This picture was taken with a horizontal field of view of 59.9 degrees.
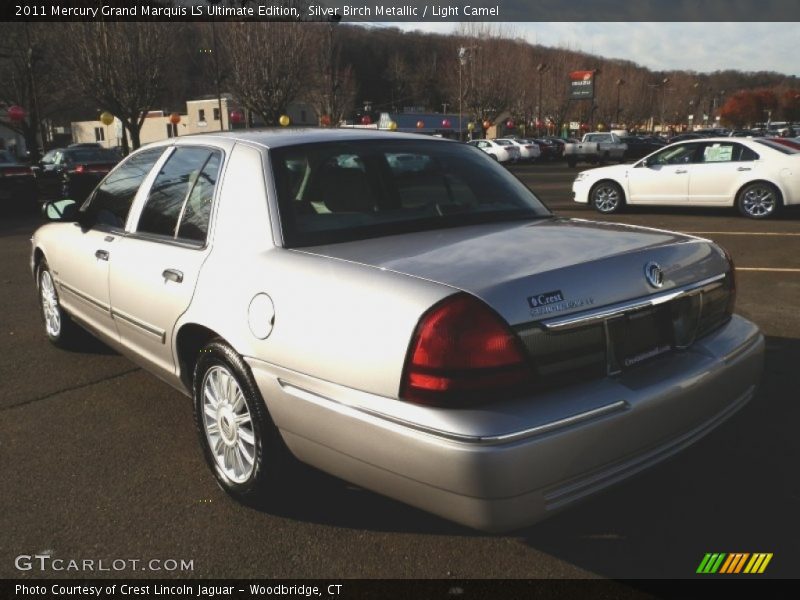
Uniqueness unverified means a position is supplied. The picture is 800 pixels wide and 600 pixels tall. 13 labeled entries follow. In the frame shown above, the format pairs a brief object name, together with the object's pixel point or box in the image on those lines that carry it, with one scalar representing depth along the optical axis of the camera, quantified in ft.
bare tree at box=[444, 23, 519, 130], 221.87
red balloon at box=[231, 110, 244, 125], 179.75
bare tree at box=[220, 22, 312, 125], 125.80
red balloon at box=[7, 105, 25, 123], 101.04
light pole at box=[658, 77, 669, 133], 397.88
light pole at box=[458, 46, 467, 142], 177.02
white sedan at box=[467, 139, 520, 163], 127.75
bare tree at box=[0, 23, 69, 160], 115.65
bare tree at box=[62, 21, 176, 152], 107.96
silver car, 7.23
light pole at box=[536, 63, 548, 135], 241.72
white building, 242.37
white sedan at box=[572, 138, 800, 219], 40.47
